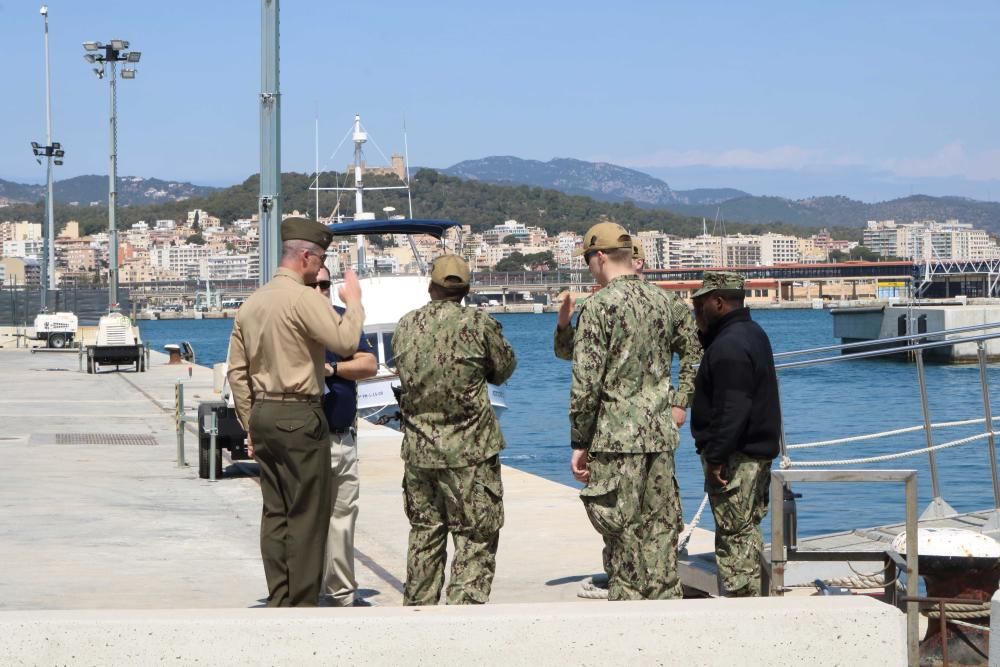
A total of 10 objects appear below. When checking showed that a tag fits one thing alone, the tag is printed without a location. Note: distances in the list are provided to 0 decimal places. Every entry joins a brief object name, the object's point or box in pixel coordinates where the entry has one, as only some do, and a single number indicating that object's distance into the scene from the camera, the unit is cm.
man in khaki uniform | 1089
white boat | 4695
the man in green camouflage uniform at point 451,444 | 1101
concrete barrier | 784
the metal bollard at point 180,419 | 2528
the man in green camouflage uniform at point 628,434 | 1058
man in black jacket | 1113
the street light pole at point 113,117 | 6909
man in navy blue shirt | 1159
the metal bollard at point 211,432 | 2220
